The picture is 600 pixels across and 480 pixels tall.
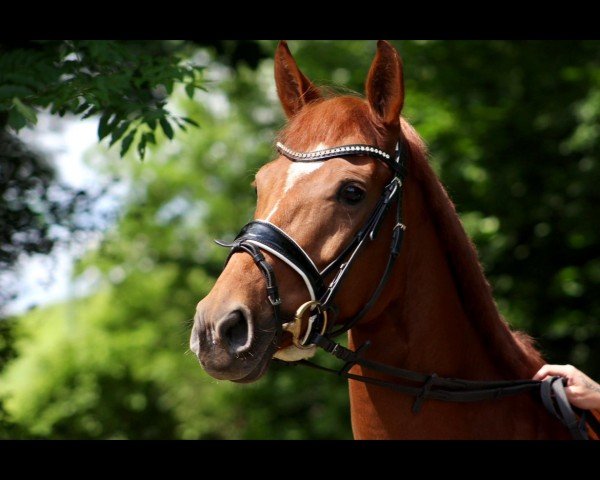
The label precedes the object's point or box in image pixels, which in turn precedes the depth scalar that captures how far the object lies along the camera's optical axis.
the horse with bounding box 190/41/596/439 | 5.83
